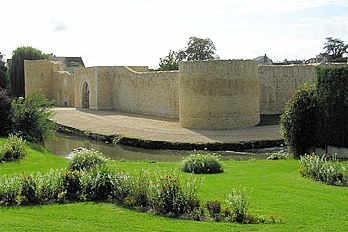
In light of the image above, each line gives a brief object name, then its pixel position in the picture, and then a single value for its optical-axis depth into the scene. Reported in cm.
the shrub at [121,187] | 905
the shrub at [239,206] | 764
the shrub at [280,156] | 1698
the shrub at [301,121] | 1602
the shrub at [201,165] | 1282
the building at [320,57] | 6731
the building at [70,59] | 9158
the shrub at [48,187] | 919
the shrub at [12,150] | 1455
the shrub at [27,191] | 912
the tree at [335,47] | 6794
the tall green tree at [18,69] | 5766
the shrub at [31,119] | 2016
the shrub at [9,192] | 909
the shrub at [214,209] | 779
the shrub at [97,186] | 939
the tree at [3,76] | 5171
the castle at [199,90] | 2639
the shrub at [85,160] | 1296
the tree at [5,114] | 1991
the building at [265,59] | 7401
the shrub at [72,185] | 951
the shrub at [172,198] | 818
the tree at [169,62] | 6065
